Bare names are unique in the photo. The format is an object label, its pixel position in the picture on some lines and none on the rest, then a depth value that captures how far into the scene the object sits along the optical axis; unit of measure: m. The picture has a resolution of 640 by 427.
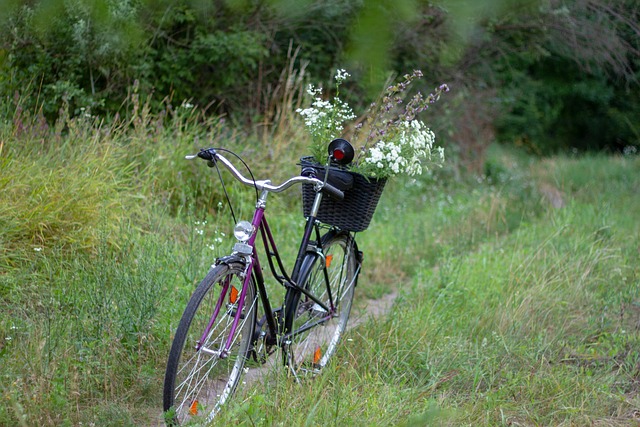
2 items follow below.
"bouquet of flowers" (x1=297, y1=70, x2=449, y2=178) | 7.28
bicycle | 6.12
